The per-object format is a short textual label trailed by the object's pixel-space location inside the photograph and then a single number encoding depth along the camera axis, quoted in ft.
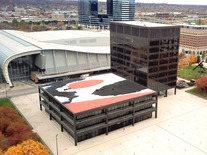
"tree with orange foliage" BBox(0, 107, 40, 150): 151.23
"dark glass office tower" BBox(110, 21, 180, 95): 219.82
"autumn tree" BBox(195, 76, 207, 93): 258.98
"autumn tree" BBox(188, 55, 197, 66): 393.13
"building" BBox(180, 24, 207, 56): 483.10
